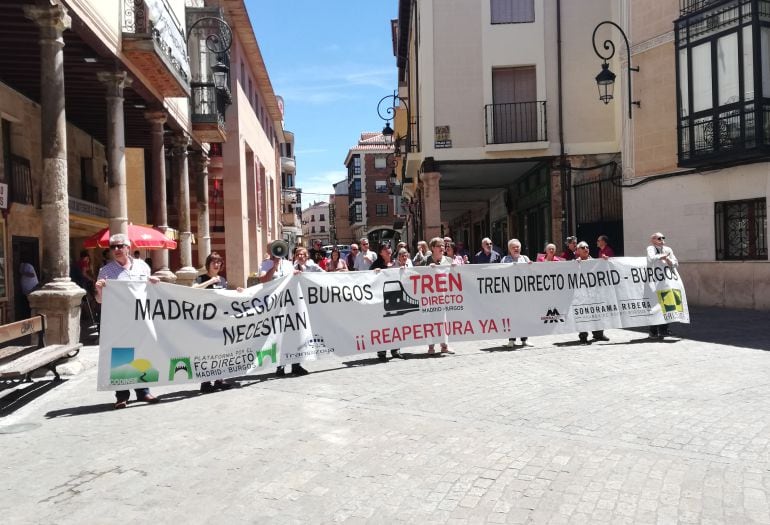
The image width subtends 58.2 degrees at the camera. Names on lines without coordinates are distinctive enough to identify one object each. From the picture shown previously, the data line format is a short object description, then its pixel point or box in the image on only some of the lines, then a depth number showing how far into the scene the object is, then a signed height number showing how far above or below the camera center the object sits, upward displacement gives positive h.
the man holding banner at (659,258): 11.25 -0.20
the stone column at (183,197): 19.52 +1.74
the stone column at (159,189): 16.61 +1.78
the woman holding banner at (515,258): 10.90 -0.13
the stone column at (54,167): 9.51 +1.33
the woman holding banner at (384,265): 9.74 -0.23
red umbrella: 13.80 +0.43
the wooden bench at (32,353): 7.21 -1.09
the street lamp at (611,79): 17.25 +4.29
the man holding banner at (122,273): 7.23 -0.14
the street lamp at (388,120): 26.25 +5.19
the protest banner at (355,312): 7.46 -0.81
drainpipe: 21.38 +2.68
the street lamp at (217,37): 19.94 +6.54
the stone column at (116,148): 13.23 +2.18
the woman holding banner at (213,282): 7.90 -0.30
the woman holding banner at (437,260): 10.21 -0.13
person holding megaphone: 9.11 -0.14
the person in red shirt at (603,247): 13.17 +0.01
